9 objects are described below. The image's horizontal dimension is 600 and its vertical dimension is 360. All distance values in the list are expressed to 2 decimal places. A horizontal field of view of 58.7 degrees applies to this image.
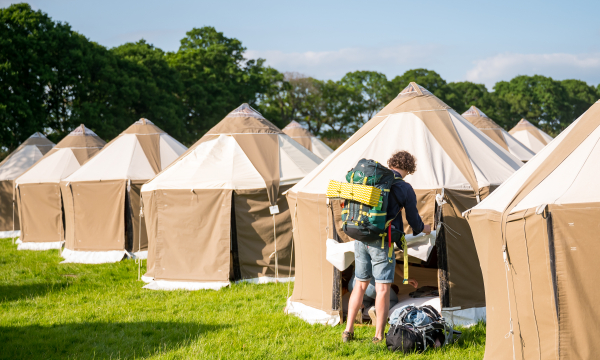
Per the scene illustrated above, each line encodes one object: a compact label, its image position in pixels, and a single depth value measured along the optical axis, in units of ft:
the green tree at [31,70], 70.13
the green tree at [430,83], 161.07
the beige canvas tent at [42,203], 45.75
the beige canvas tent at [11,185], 52.60
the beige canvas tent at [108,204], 38.27
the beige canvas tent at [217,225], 28.73
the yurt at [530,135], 71.72
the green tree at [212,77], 111.24
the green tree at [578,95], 204.95
